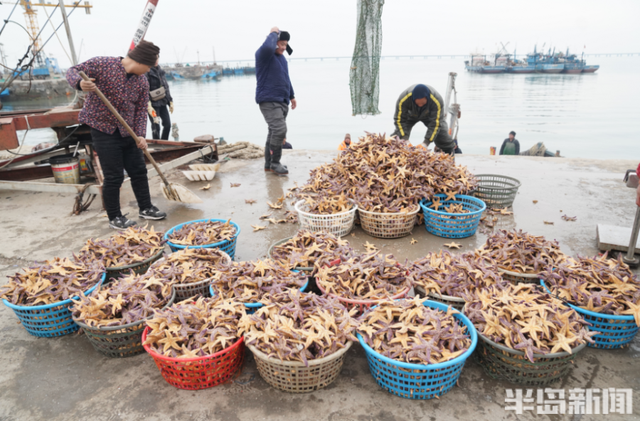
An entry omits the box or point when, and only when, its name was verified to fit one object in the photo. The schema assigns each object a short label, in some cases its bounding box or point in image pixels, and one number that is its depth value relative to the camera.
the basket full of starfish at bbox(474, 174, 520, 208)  5.20
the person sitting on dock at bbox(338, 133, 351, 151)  8.27
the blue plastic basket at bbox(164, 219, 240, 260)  3.63
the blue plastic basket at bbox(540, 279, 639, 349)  2.54
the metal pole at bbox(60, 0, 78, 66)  8.96
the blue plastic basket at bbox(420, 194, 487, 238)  4.35
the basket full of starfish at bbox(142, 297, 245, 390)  2.28
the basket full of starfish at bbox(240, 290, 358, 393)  2.22
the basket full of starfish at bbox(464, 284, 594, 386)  2.23
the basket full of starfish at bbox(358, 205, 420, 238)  4.34
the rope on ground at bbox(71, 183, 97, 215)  5.30
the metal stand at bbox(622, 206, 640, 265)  3.41
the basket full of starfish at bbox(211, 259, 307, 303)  2.80
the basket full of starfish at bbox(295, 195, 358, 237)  4.27
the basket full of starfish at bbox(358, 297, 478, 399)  2.18
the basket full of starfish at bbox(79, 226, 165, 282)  3.41
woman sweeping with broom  4.13
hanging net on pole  7.22
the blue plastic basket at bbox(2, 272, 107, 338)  2.79
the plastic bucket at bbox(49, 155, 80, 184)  5.78
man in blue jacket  6.18
